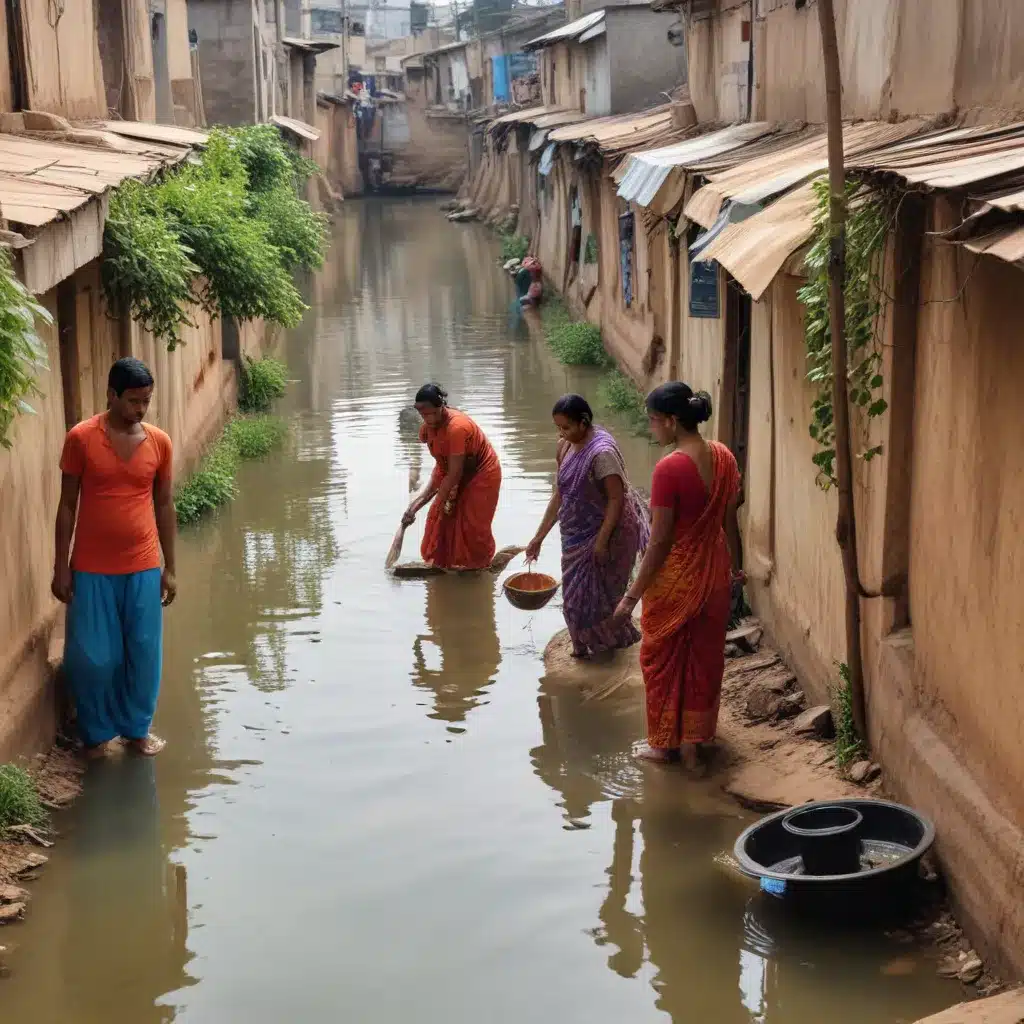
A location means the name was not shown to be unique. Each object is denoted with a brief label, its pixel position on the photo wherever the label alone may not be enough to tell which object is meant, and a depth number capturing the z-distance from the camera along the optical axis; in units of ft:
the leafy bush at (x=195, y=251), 29.73
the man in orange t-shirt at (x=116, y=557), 21.58
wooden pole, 18.45
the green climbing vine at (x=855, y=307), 19.15
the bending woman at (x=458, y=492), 32.07
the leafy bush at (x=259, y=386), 53.26
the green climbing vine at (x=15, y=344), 15.35
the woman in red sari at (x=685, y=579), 21.21
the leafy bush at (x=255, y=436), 45.73
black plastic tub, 16.65
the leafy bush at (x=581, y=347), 61.05
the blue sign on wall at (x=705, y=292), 33.83
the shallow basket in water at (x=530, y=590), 28.53
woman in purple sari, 25.67
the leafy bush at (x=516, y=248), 99.87
